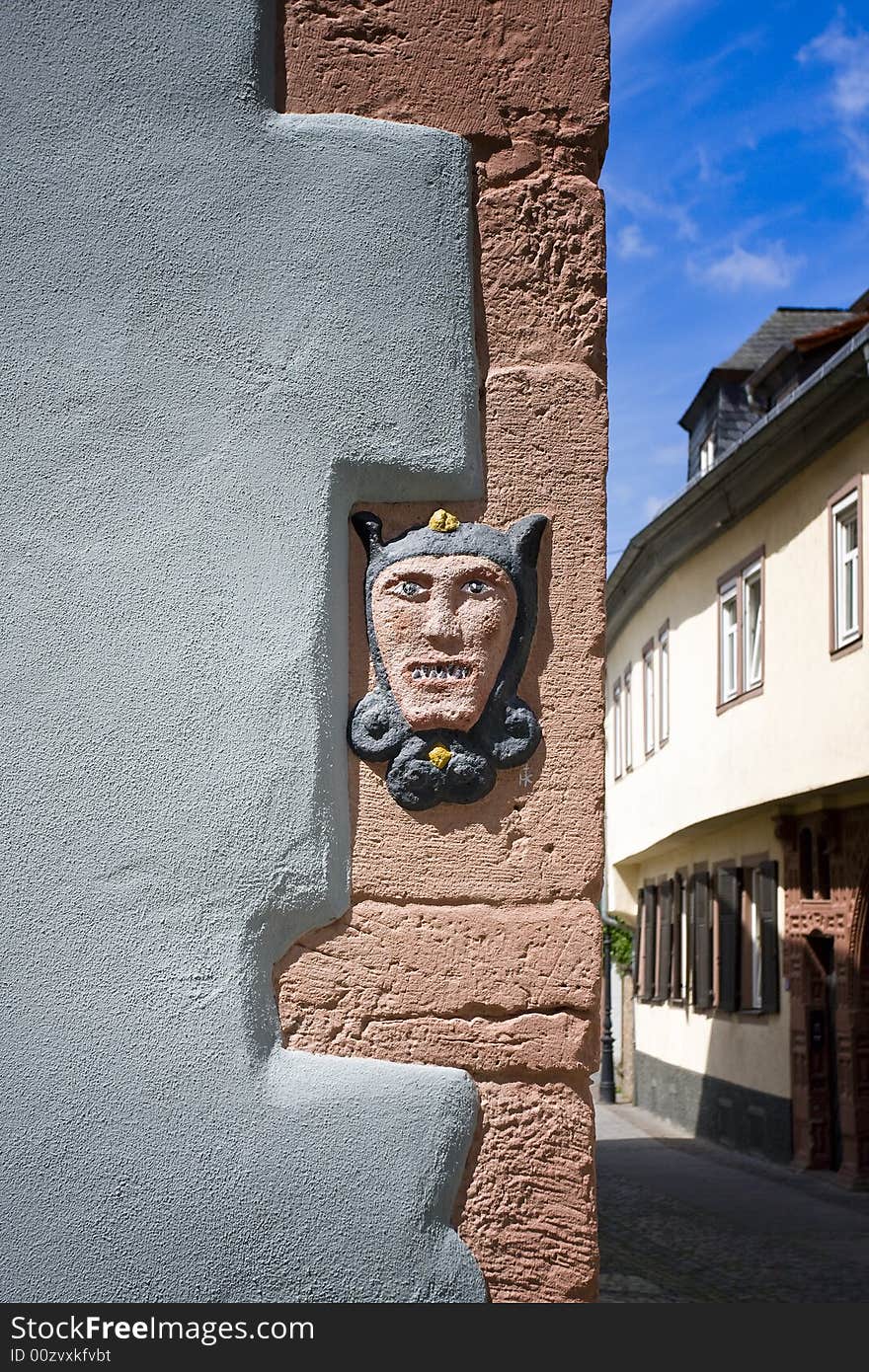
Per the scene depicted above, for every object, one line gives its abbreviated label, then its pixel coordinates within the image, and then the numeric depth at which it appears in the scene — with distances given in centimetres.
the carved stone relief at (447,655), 255
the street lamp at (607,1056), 2291
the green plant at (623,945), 2503
